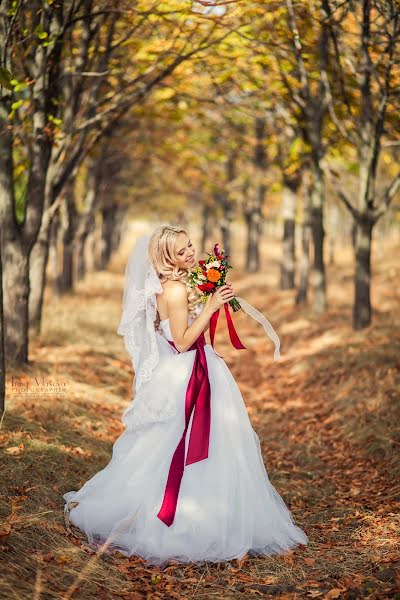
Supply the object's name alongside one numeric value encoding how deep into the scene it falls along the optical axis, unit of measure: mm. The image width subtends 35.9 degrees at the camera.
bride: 4535
